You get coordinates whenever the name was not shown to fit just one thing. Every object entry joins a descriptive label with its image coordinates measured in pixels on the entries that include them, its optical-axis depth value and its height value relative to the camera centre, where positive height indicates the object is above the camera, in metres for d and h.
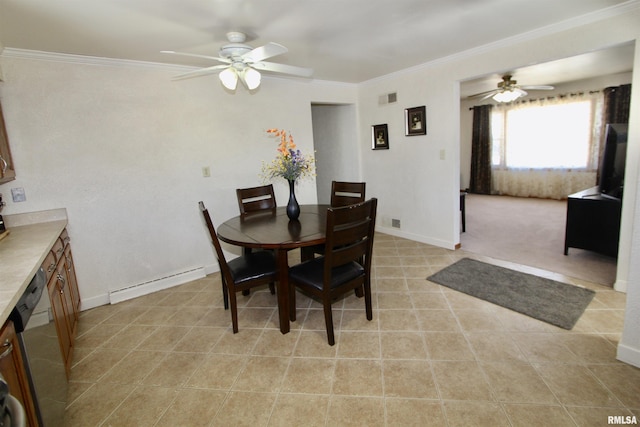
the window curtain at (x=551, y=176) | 5.84 -0.74
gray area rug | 2.41 -1.28
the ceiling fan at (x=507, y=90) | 4.62 +0.78
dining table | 2.13 -0.53
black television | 3.28 -0.28
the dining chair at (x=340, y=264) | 2.02 -0.77
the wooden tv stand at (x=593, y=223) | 3.18 -0.89
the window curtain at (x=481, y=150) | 7.30 -0.12
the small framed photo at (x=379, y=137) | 4.47 +0.22
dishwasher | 1.27 -0.77
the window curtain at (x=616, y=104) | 5.41 +0.52
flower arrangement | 2.67 -0.02
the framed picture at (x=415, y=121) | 3.94 +0.37
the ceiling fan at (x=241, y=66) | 2.25 +0.71
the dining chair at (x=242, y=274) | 2.32 -0.82
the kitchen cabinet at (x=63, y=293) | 1.87 -0.78
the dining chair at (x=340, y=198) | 3.05 -0.43
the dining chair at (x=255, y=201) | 3.21 -0.40
